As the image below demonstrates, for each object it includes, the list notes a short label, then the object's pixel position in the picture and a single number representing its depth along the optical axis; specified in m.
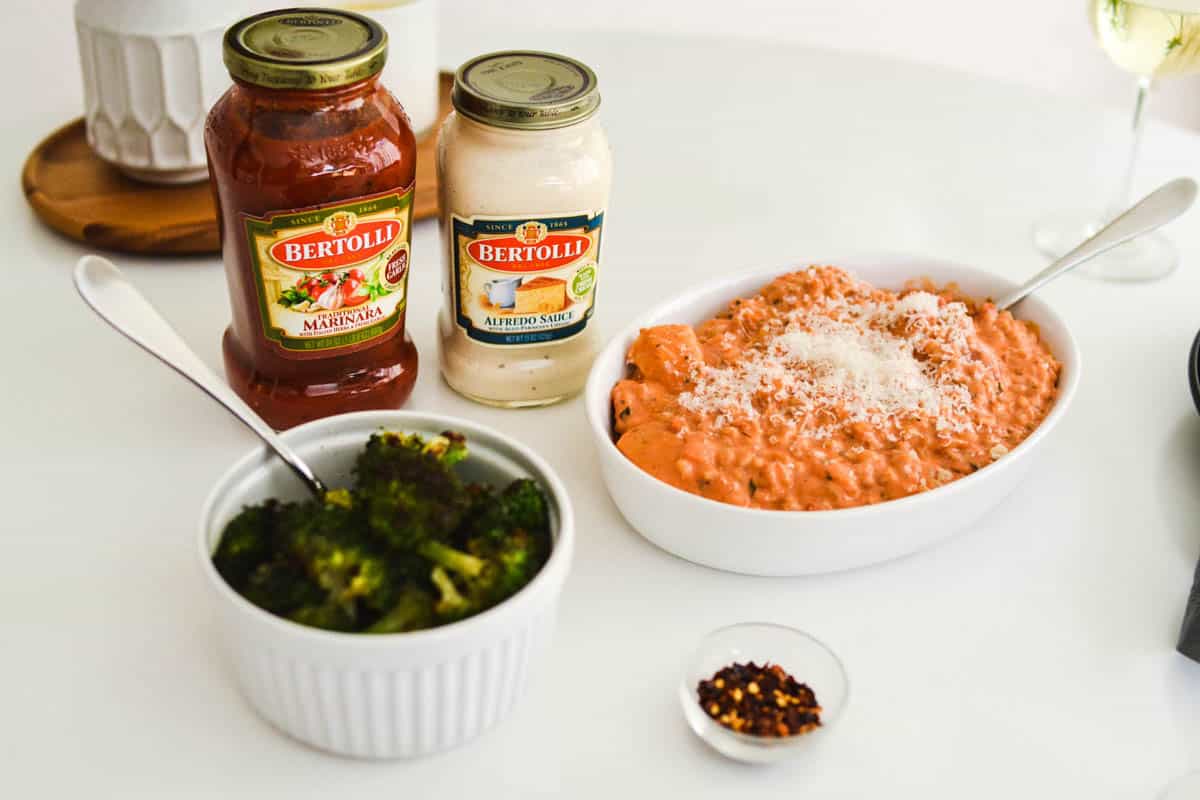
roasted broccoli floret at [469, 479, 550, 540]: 1.08
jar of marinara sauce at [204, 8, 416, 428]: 1.25
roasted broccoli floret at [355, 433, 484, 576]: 1.04
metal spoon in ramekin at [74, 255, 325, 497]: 1.18
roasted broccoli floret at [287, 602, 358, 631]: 0.99
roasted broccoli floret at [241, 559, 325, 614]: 1.00
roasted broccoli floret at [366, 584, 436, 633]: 0.99
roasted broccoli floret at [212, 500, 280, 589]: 1.05
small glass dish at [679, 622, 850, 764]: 1.06
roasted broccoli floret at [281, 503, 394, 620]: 1.00
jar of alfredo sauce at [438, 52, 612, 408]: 1.33
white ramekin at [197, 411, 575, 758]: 0.98
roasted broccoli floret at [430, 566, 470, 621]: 1.01
